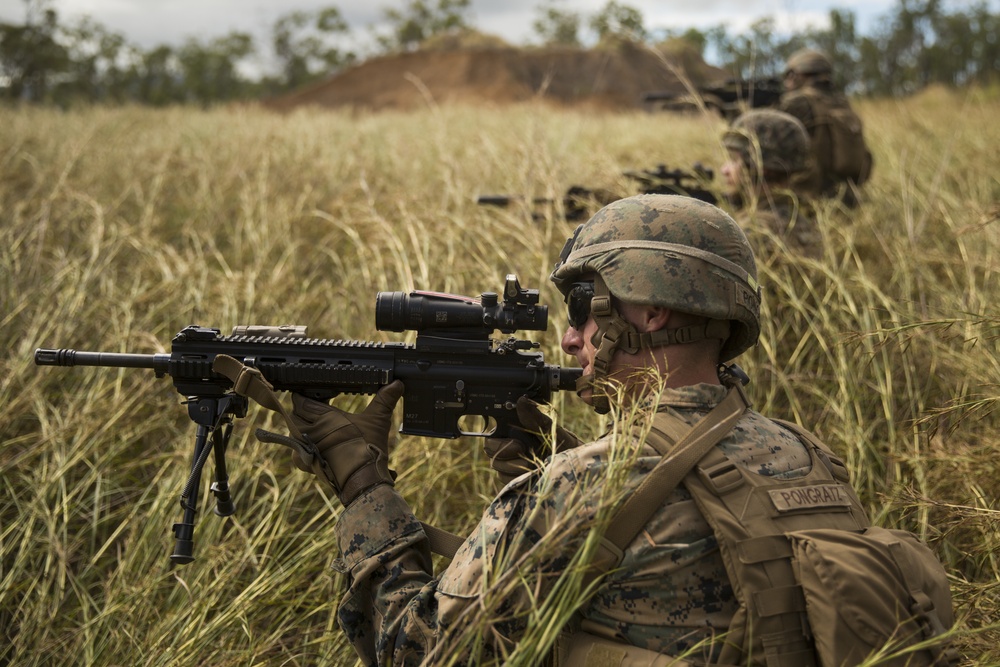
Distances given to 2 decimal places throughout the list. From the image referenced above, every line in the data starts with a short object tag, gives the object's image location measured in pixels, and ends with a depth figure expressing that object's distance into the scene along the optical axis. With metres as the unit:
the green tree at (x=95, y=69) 26.94
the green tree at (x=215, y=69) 36.28
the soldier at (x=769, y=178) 4.73
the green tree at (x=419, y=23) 40.75
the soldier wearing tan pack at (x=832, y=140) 7.23
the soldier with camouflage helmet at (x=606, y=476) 1.91
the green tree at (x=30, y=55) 23.31
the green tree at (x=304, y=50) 40.44
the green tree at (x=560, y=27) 31.38
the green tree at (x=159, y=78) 33.97
